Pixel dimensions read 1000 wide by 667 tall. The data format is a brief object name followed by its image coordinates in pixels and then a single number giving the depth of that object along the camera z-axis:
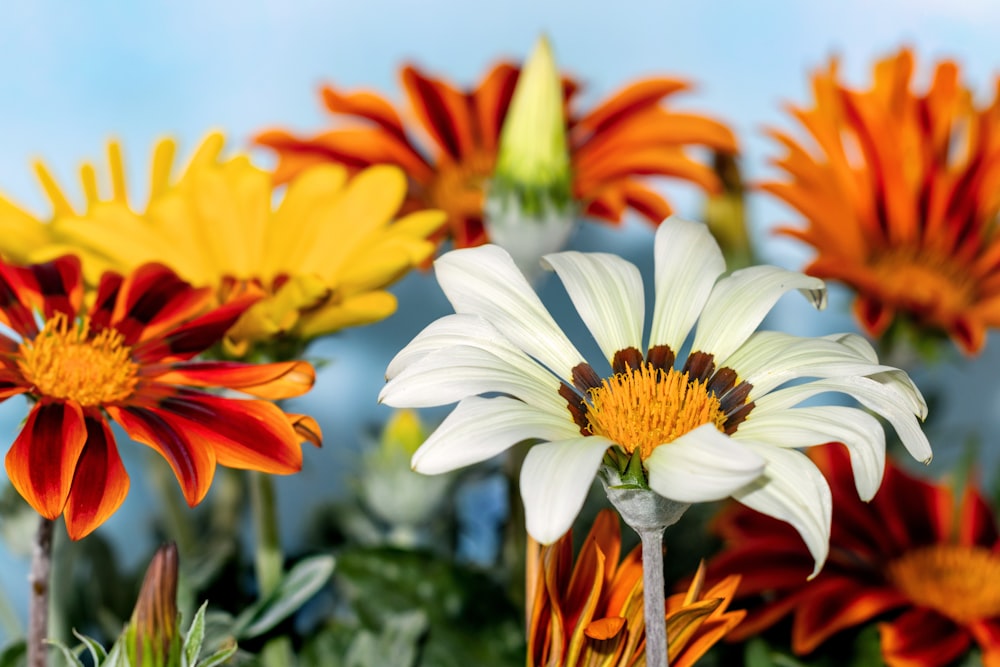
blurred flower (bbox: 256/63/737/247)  0.54
